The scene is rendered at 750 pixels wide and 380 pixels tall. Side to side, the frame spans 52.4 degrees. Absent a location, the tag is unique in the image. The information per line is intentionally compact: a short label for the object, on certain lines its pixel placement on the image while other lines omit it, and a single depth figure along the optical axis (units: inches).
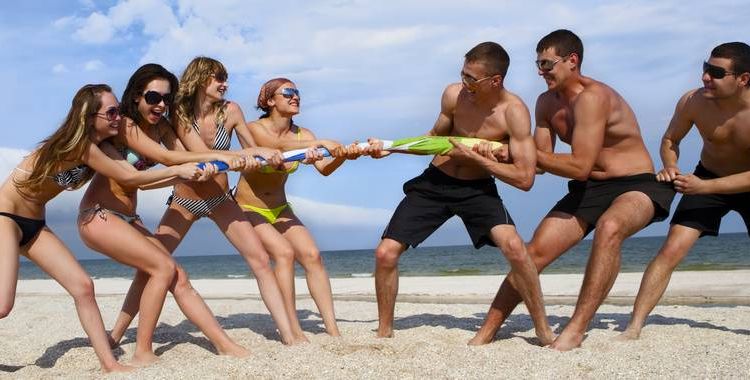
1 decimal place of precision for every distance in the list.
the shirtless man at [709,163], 253.0
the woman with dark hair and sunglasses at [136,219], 229.1
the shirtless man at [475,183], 250.1
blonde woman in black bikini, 221.1
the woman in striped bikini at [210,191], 253.9
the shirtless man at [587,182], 245.4
